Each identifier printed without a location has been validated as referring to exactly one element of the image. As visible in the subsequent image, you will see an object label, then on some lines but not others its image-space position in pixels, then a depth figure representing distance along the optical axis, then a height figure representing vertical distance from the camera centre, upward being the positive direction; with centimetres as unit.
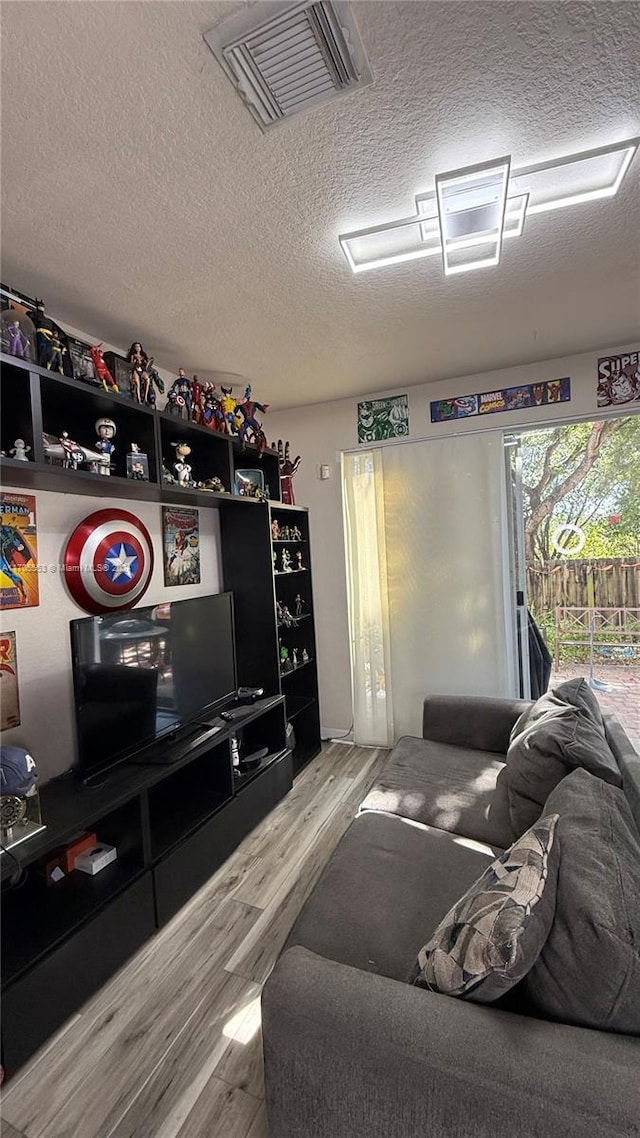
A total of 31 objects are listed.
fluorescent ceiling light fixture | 135 +114
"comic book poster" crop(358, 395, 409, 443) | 311 +99
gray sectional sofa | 69 -83
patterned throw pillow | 81 -70
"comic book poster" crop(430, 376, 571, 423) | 275 +98
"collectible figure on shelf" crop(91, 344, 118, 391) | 183 +84
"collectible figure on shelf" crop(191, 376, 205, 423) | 238 +89
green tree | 344 +54
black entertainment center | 140 -77
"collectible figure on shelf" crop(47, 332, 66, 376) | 164 +81
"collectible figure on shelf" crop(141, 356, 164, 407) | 208 +86
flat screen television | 172 -44
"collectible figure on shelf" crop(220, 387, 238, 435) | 253 +89
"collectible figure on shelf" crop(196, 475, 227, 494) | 245 +46
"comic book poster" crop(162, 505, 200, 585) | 246 +15
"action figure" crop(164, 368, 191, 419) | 226 +88
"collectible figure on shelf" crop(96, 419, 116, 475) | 187 +58
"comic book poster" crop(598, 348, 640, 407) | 261 +98
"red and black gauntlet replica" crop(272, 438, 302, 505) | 315 +65
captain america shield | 192 +6
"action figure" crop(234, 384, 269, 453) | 269 +89
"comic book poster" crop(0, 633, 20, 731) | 166 -38
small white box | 166 -104
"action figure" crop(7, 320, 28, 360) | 151 +79
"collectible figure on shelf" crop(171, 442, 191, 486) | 226 +52
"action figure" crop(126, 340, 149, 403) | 203 +91
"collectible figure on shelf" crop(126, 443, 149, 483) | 196 +47
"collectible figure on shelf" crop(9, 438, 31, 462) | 151 +43
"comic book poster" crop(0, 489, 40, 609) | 168 +11
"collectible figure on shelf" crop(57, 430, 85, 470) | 168 +46
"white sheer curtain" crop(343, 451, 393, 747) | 323 -24
